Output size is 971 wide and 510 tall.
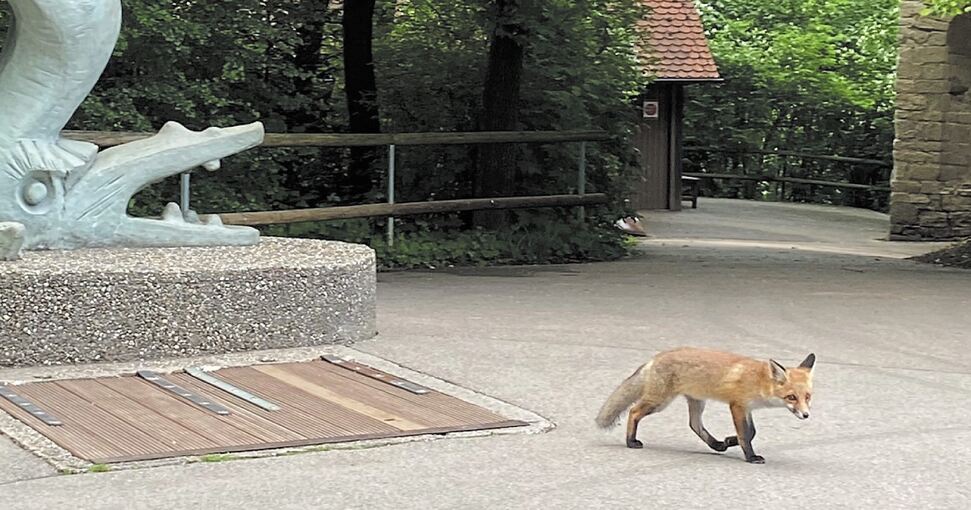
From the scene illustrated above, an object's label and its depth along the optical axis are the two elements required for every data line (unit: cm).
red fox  626
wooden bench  3219
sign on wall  3086
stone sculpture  961
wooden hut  3041
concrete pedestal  834
